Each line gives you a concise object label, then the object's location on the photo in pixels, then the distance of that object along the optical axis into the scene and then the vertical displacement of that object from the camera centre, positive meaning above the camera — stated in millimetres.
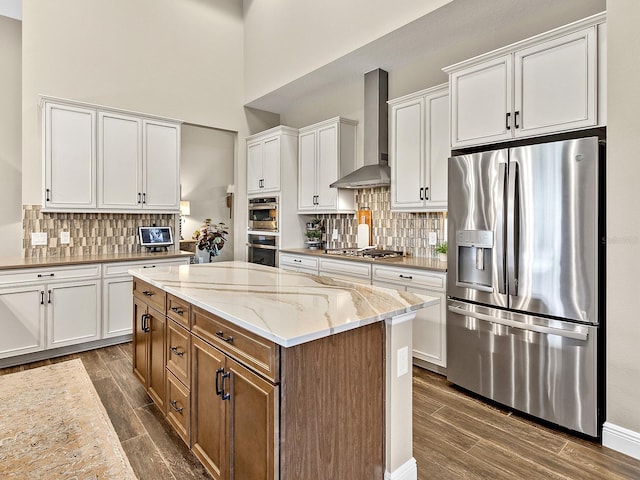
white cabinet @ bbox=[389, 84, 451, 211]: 3494 +838
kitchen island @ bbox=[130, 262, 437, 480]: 1422 -603
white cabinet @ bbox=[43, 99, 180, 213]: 3900 +845
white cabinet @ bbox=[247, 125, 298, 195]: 4996 +1102
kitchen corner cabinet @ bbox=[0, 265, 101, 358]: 3424 -669
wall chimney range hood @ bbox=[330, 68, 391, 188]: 4266 +1230
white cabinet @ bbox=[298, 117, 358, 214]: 4559 +917
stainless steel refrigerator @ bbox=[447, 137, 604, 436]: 2266 -268
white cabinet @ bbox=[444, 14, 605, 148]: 2373 +1032
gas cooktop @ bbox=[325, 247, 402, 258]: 3988 -169
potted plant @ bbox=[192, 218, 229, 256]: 5453 -43
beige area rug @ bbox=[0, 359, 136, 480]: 2037 -1218
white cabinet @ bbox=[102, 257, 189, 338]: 3947 -652
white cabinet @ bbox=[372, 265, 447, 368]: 3195 -678
